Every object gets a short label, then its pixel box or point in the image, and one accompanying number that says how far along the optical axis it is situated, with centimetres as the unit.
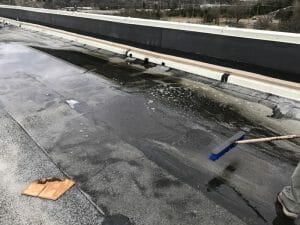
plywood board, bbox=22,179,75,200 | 274
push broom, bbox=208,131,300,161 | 293
